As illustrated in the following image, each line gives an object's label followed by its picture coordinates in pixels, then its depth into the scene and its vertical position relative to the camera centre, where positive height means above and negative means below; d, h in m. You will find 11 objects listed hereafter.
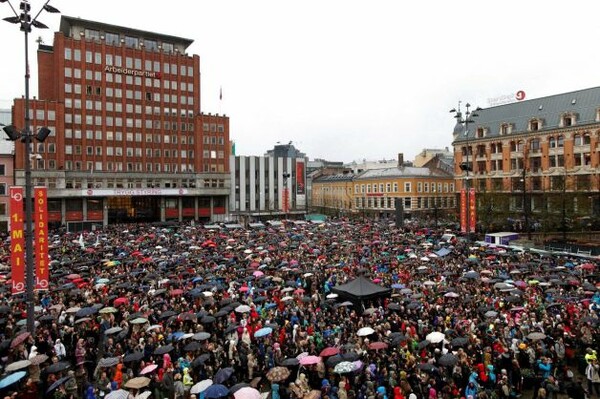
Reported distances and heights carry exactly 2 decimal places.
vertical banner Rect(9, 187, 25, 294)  15.80 -1.84
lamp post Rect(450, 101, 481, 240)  28.42 +1.59
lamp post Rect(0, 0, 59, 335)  13.29 +1.79
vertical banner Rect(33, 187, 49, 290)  18.02 -1.81
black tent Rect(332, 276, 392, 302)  20.09 -4.48
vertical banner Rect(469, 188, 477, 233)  36.80 -1.21
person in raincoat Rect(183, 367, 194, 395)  12.95 -5.44
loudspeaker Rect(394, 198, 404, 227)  52.97 -2.50
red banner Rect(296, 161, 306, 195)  100.26 +3.03
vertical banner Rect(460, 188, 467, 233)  42.00 -2.54
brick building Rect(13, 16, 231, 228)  71.75 +10.83
